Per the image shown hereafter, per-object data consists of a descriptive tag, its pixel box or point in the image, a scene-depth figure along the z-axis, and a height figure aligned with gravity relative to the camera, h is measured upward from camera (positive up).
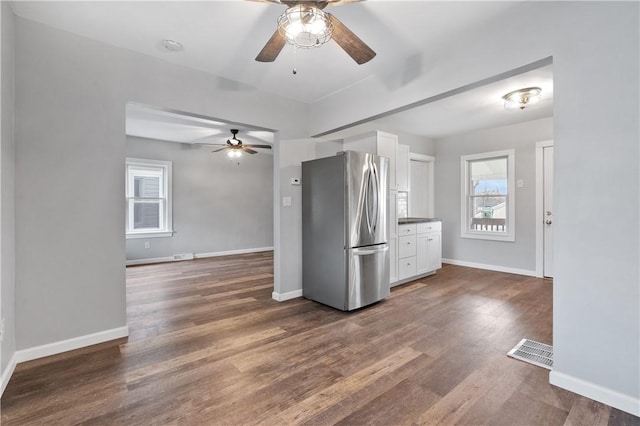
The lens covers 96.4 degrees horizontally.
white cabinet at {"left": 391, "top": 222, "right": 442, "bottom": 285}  4.34 -0.62
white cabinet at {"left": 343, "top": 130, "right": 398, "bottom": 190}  4.02 +0.97
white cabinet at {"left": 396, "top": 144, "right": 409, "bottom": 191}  4.53 +0.72
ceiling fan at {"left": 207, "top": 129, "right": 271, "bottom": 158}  5.45 +1.26
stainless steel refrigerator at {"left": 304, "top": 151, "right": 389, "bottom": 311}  3.22 -0.22
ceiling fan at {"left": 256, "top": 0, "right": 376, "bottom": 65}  1.70 +1.15
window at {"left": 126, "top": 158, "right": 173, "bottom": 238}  5.96 +0.26
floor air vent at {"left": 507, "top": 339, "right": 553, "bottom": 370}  2.14 -1.12
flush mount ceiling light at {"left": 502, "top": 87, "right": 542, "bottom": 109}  3.44 +1.43
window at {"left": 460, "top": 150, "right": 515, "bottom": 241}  5.09 +0.31
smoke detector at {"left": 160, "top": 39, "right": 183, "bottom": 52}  2.53 +1.49
